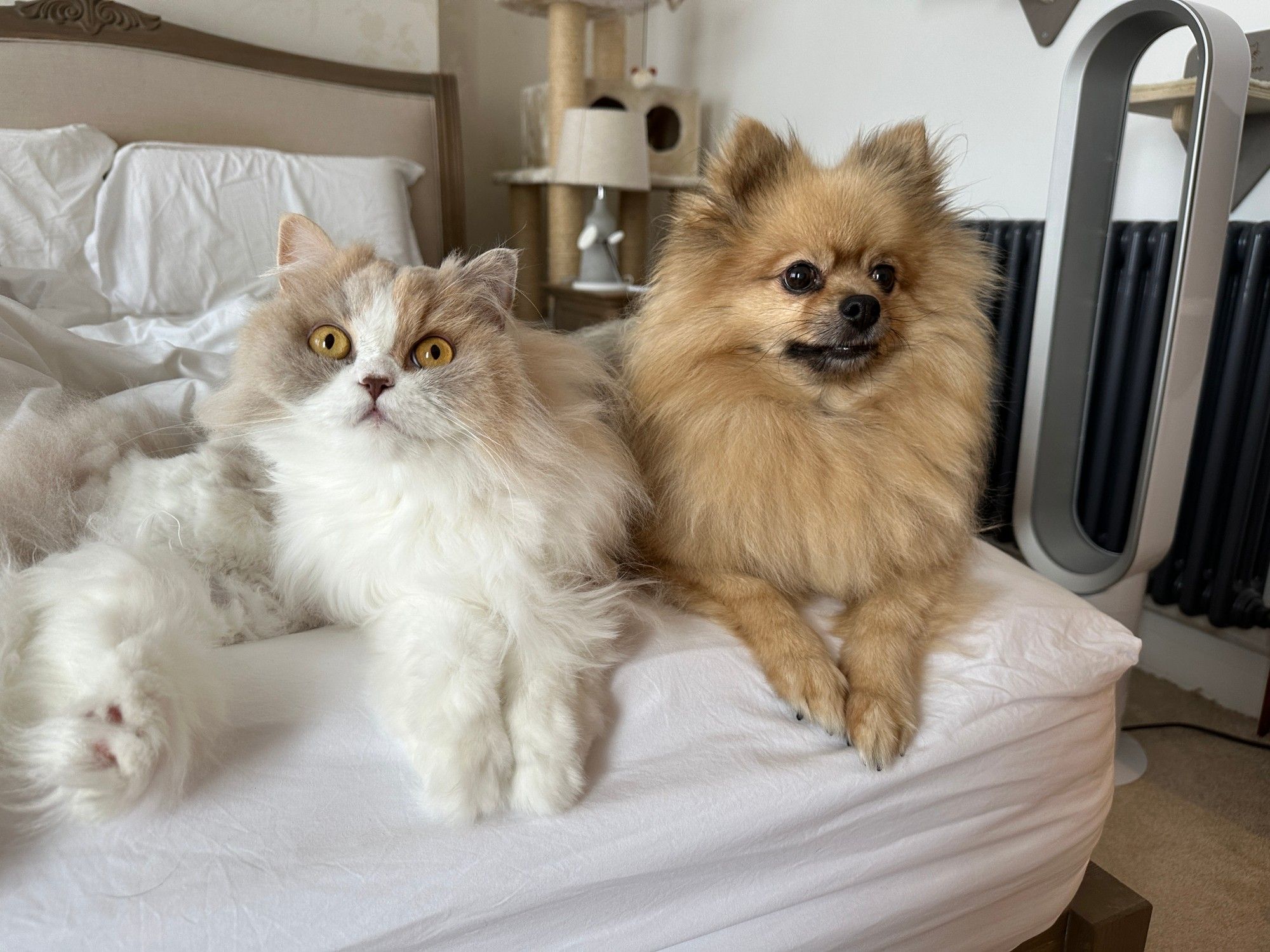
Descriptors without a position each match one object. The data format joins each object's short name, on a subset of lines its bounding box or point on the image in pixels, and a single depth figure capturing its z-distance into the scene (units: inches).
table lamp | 119.8
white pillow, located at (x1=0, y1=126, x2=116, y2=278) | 79.7
